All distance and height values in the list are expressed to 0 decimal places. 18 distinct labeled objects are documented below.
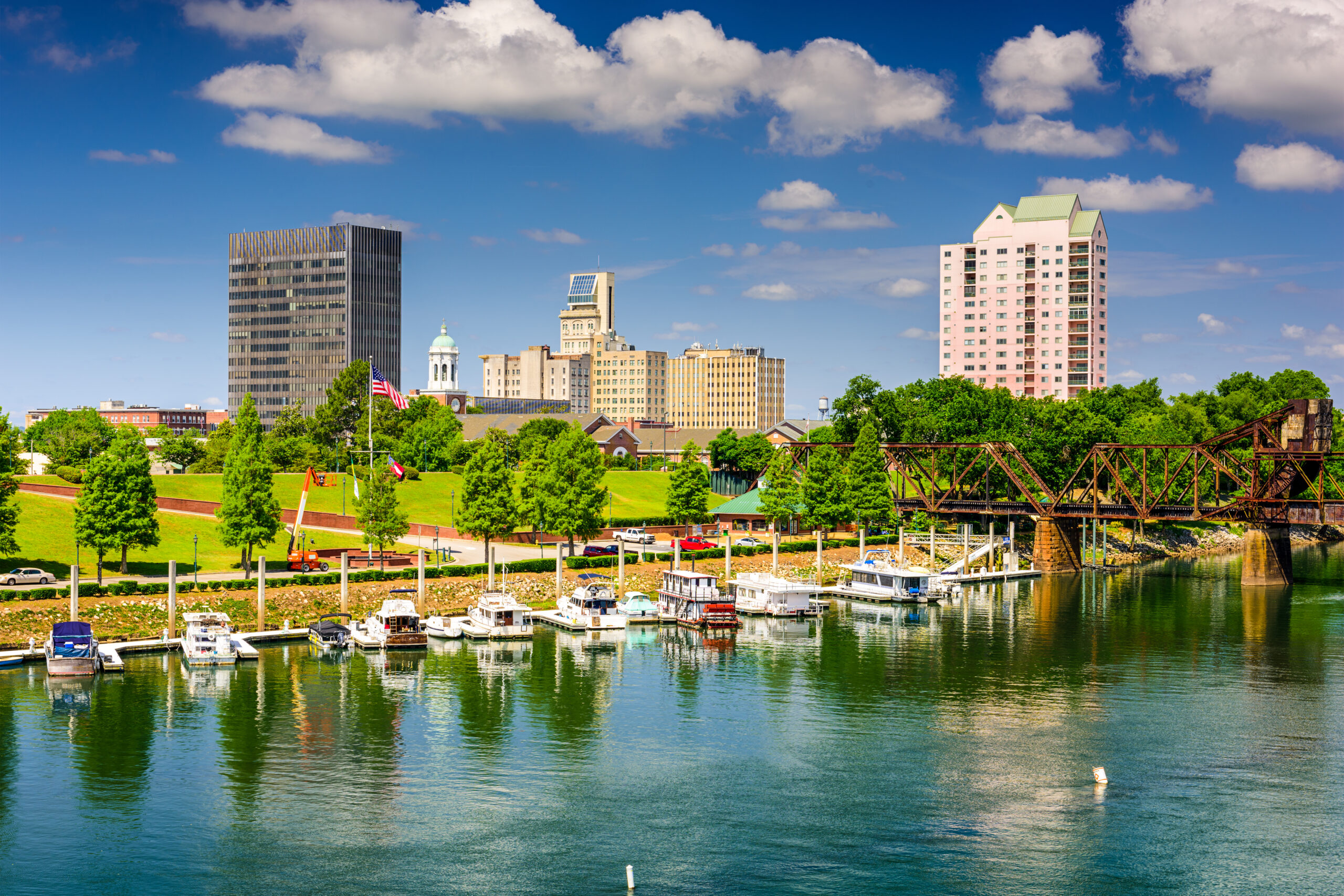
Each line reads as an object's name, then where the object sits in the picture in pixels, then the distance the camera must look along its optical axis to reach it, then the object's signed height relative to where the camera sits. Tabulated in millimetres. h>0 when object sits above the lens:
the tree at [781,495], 139875 -1591
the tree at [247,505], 99125 -2018
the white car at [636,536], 132625 -6086
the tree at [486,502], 113812 -1983
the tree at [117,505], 92188 -1929
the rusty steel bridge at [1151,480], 123562 +323
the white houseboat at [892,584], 116188 -10040
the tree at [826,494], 136250 -1459
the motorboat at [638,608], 101250 -10695
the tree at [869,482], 139625 -27
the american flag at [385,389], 134500 +10201
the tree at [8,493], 91562 -985
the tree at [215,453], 177750 +4066
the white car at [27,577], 90000 -7273
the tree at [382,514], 109500 -3037
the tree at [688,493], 144500 -1444
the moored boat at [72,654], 74625 -10758
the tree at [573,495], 120000 -1398
